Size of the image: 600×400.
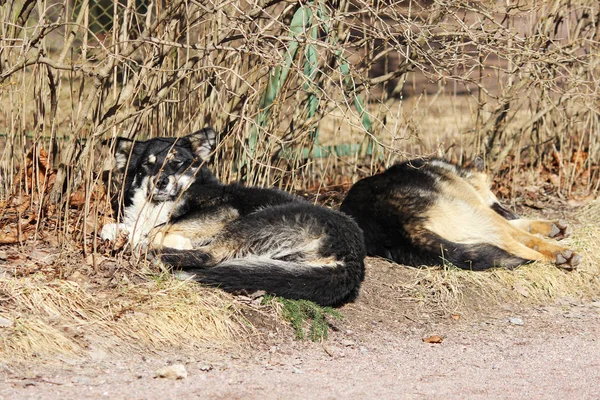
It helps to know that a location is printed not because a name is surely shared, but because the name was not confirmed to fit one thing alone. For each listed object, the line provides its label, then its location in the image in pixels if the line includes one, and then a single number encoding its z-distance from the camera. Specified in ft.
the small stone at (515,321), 39.99
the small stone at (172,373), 29.01
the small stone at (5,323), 30.38
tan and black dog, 43.73
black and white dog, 36.81
